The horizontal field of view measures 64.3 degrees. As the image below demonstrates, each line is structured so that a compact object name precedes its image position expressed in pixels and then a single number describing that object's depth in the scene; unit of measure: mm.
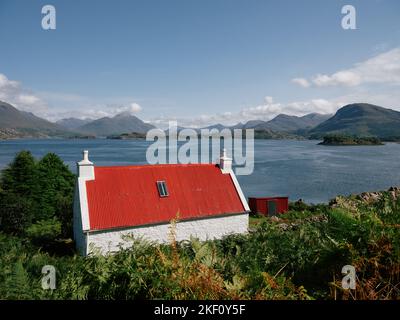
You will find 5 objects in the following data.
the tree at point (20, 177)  35719
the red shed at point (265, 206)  30891
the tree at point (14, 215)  25391
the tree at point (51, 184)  35156
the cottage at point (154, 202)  18016
